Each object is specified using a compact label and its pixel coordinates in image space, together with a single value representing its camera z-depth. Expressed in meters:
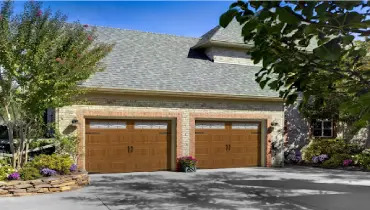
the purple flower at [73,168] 11.36
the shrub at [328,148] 18.39
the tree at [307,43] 2.86
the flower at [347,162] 17.02
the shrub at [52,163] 10.81
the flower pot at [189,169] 15.04
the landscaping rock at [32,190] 9.77
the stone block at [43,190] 9.93
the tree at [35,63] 10.02
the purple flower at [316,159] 17.91
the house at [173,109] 14.27
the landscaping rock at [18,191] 9.56
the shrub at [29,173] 9.95
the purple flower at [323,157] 17.84
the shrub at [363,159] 16.25
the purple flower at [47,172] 10.48
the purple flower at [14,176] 9.84
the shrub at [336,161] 17.34
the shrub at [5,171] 9.87
